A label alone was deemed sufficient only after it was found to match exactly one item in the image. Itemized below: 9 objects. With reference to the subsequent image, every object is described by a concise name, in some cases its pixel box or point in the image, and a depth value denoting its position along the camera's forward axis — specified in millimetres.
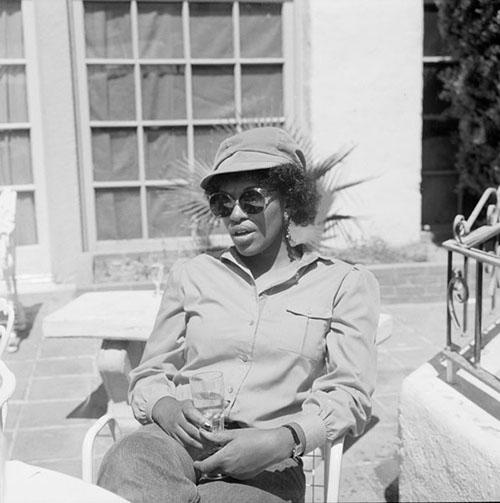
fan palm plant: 5988
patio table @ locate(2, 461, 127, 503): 1676
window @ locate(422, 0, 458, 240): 7637
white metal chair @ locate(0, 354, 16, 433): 1679
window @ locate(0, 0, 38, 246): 6594
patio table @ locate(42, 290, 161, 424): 3840
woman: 2021
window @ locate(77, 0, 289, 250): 6754
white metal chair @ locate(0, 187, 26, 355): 5246
